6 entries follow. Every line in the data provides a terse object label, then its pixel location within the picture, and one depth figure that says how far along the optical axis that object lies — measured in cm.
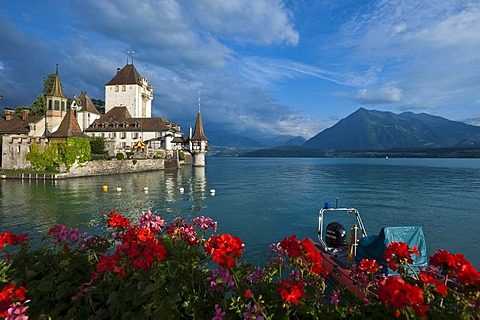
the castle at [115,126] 5169
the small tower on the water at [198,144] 8594
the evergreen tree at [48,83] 8581
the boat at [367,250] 939
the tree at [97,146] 6938
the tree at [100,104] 11100
